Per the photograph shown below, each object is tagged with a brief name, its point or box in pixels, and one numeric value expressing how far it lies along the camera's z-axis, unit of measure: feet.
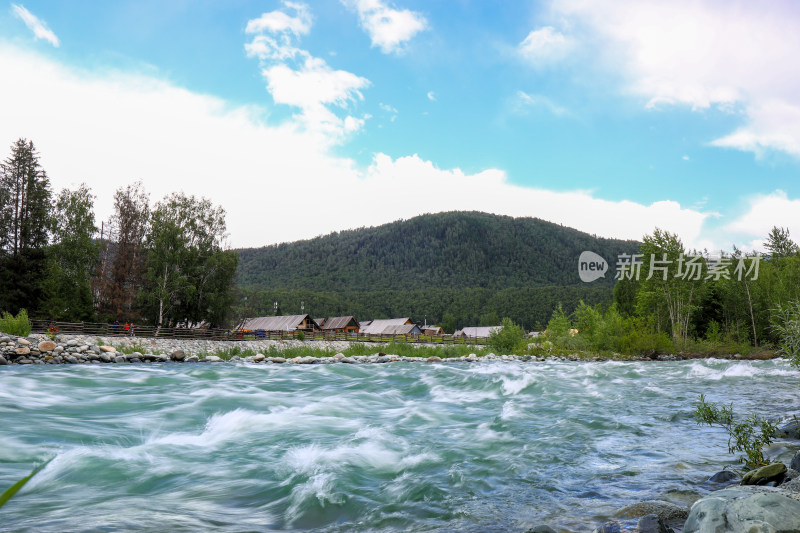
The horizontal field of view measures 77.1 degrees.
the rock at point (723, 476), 18.21
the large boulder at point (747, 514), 11.01
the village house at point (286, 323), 262.47
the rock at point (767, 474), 16.34
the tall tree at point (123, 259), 131.85
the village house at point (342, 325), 309.22
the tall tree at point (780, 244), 189.06
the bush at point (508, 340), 122.62
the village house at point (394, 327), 318.18
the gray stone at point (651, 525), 13.04
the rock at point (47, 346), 68.64
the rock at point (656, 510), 14.44
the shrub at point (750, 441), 18.84
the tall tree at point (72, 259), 119.65
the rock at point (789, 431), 25.25
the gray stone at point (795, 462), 17.81
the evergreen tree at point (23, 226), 122.93
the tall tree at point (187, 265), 132.77
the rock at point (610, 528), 13.47
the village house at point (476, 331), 321.11
